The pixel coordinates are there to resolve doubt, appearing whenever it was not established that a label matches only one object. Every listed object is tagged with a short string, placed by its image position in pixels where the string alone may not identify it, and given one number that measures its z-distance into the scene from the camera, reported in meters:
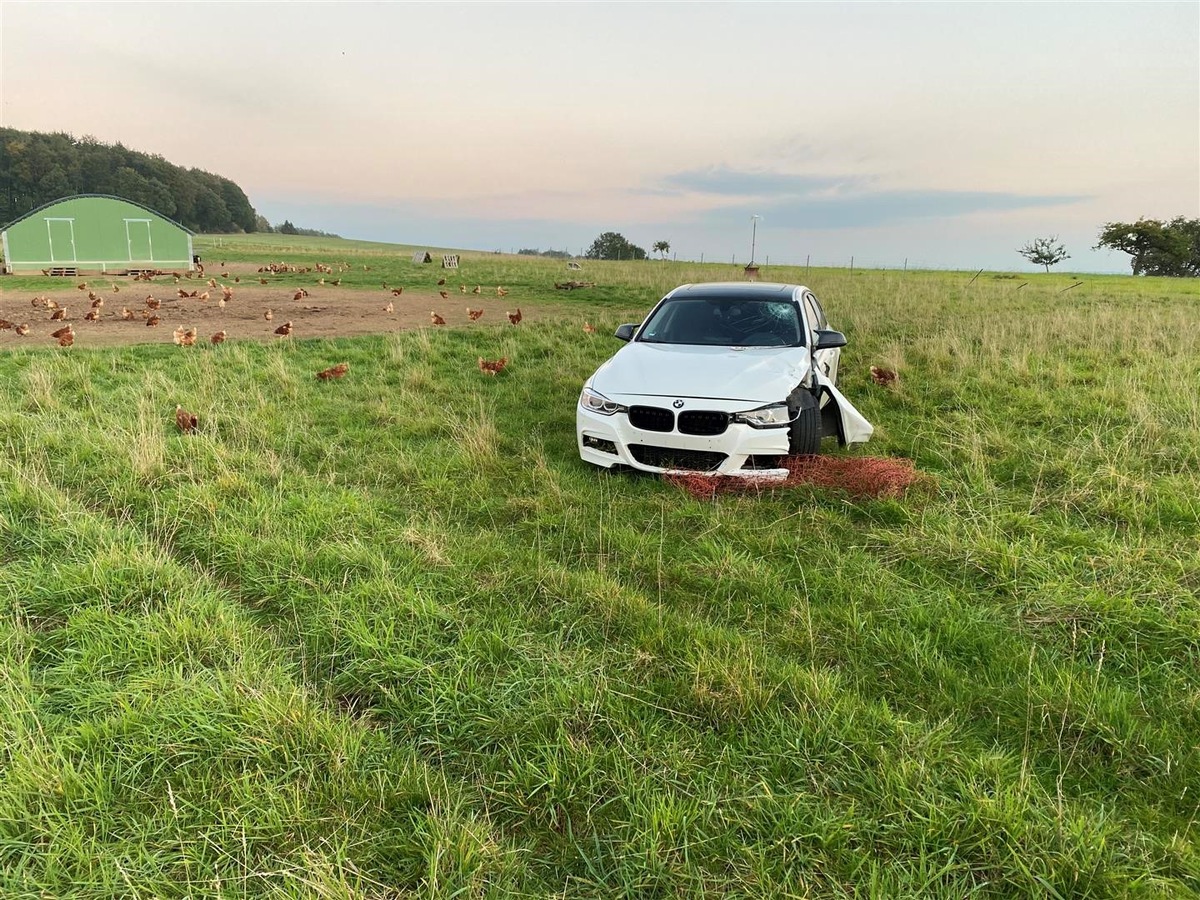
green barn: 28.80
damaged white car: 4.69
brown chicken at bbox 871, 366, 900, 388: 8.20
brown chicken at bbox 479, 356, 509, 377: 9.16
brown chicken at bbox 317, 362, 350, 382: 8.68
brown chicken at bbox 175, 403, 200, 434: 6.09
